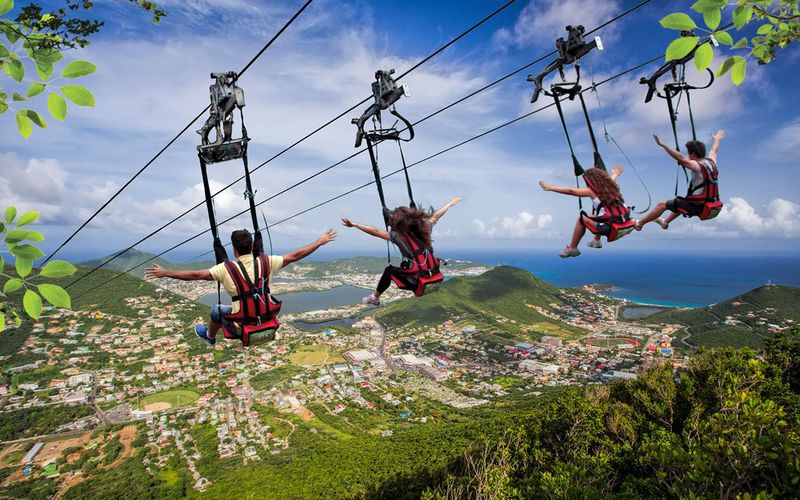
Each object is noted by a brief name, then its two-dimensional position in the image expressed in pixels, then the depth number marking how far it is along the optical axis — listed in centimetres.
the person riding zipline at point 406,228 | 489
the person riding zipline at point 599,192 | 442
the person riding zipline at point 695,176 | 448
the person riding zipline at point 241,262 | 421
